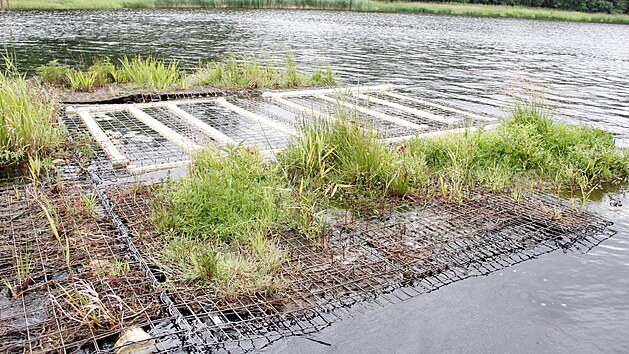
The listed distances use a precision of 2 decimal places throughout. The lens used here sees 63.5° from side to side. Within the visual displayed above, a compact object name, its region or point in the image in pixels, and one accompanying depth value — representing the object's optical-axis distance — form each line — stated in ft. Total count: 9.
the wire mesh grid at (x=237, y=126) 22.42
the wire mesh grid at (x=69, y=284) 10.19
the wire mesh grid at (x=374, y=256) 11.28
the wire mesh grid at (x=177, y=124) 22.09
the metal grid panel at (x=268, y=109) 26.69
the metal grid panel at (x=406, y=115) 25.95
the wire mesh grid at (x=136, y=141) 19.97
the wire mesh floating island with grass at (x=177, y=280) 10.61
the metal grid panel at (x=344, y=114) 20.32
